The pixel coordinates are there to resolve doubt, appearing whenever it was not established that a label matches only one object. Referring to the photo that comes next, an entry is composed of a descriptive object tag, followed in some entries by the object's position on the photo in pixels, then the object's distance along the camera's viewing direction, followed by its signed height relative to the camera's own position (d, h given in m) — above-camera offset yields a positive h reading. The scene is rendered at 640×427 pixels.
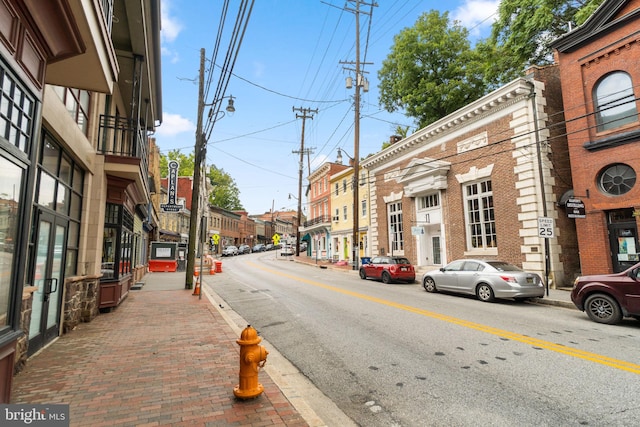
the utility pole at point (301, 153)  41.19 +11.86
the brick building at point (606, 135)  12.59 +4.23
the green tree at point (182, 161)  50.47 +13.40
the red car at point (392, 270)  18.03 -0.90
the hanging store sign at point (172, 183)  24.83 +4.97
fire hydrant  3.92 -1.23
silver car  11.21 -0.97
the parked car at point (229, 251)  51.97 +0.39
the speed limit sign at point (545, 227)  12.12 +0.80
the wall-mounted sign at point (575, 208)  12.99 +1.53
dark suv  7.72 -1.03
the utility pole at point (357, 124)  23.86 +8.70
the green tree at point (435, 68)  27.05 +14.30
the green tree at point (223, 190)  63.77 +11.91
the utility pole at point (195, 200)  15.27 +2.34
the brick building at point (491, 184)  15.12 +3.40
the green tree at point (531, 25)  19.95 +13.08
